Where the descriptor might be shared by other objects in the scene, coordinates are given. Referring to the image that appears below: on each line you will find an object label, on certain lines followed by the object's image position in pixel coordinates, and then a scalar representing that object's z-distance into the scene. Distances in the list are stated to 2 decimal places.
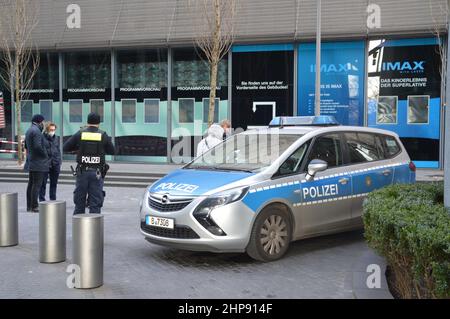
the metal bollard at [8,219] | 7.64
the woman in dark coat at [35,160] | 10.55
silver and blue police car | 6.42
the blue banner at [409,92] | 17.70
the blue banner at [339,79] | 18.50
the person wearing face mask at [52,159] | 11.24
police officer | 7.99
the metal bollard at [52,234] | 6.70
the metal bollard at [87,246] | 5.62
